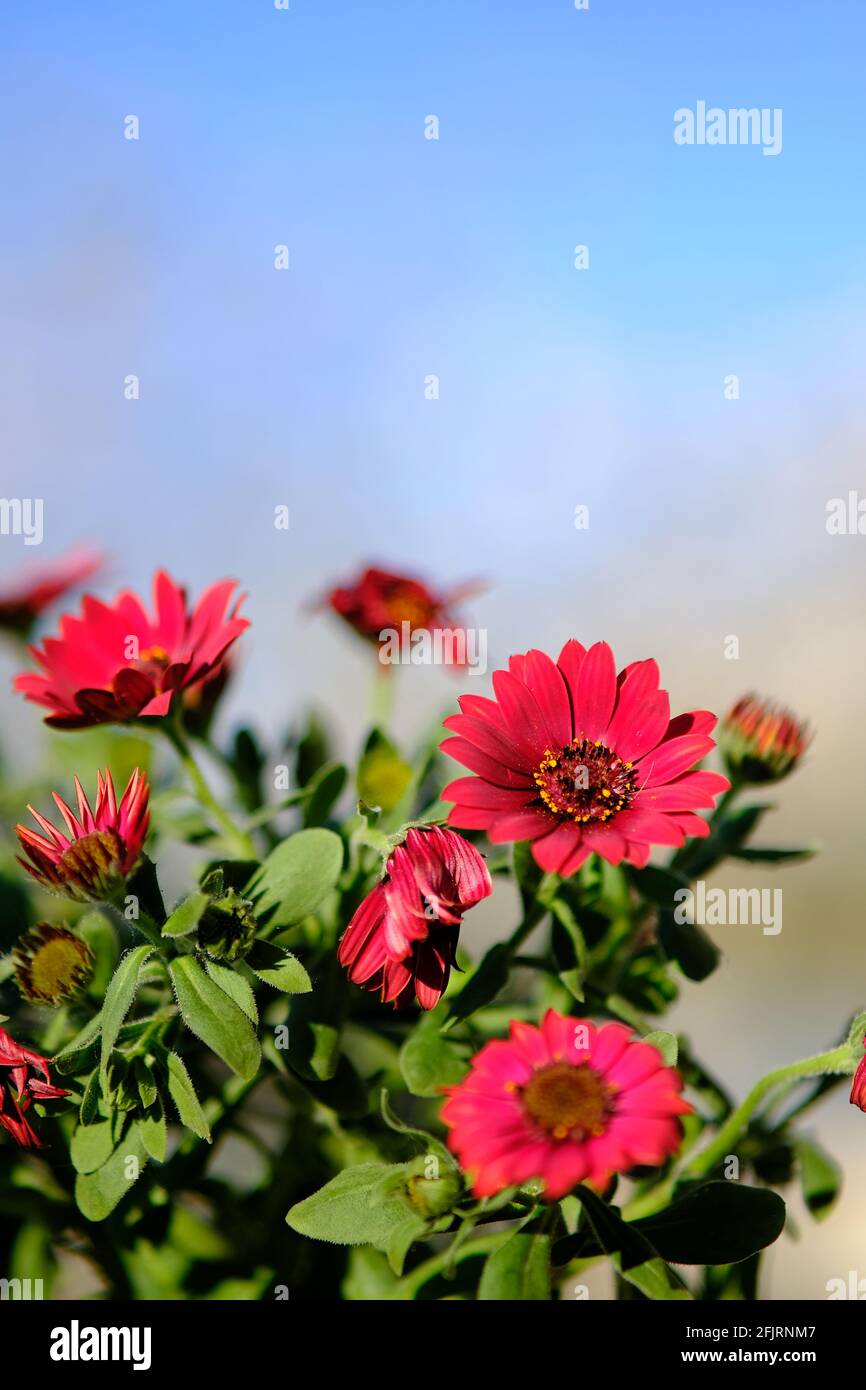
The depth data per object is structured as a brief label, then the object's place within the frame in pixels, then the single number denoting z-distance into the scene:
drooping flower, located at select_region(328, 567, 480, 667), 0.68
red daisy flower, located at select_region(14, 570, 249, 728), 0.53
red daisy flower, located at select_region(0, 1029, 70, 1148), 0.45
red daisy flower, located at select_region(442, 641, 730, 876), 0.47
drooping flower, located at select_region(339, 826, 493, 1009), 0.44
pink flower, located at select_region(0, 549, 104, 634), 0.82
